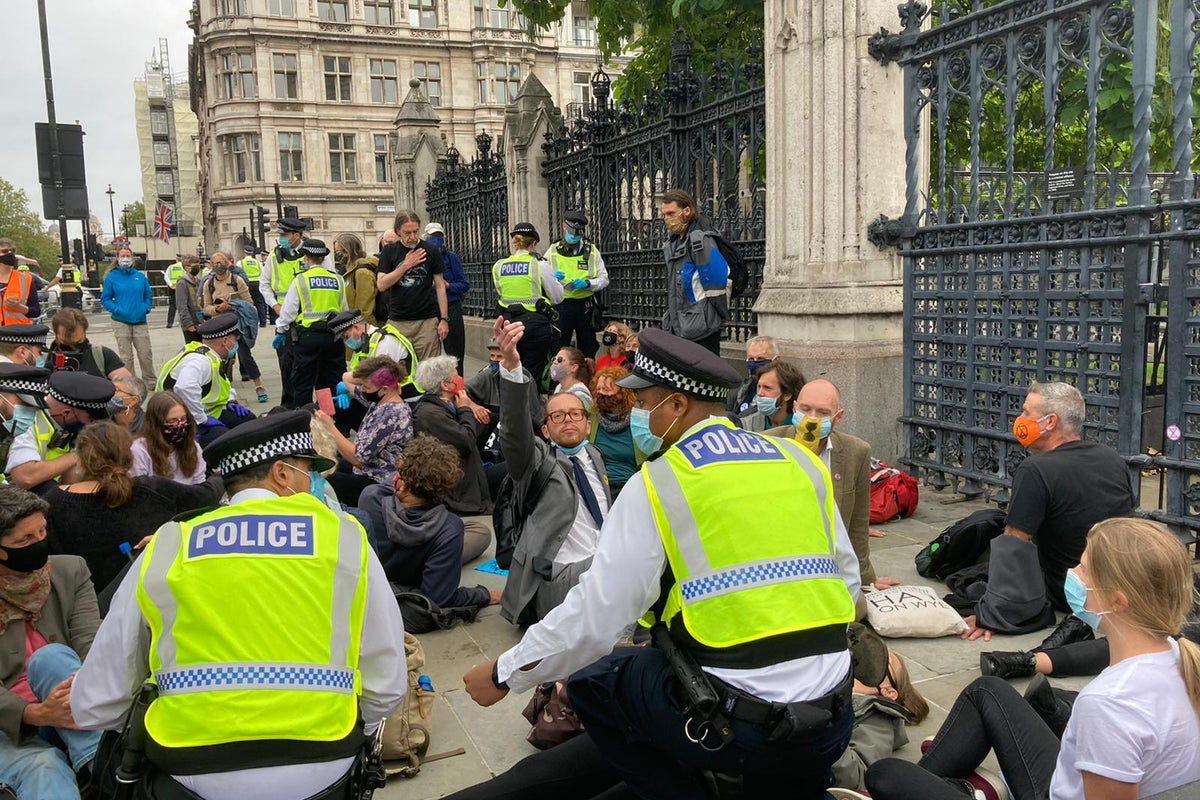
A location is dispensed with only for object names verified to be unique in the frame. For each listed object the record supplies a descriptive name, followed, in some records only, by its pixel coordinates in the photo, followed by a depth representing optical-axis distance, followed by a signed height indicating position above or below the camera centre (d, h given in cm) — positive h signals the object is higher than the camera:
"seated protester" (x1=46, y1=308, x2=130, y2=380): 809 -50
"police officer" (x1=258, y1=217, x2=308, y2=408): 1189 +24
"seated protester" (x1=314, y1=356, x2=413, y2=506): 701 -108
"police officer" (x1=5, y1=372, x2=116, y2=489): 544 -70
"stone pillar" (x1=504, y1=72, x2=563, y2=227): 1449 +173
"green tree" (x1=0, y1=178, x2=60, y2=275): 7919 +545
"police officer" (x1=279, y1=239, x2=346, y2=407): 975 -43
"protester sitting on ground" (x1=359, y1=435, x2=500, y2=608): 556 -141
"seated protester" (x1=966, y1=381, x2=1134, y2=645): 488 -110
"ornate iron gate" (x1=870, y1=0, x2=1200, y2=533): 576 +5
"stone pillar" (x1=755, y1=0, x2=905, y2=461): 776 +58
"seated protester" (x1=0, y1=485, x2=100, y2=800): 328 -130
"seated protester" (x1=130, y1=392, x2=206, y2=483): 532 -82
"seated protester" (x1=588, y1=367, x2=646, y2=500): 660 -104
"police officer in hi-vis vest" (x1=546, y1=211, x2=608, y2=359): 1091 +7
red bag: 707 -163
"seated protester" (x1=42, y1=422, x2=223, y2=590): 453 -100
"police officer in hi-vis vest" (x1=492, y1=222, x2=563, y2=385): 1030 -15
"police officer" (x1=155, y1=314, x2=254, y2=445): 752 -71
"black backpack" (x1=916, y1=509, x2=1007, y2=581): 573 -161
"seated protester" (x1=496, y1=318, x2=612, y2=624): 507 -120
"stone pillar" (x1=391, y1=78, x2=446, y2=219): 2105 +278
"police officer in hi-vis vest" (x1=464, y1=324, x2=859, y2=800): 260 -94
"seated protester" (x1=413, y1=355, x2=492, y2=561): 711 -103
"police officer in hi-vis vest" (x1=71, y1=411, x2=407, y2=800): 245 -92
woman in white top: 255 -111
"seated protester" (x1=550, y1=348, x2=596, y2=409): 731 -71
